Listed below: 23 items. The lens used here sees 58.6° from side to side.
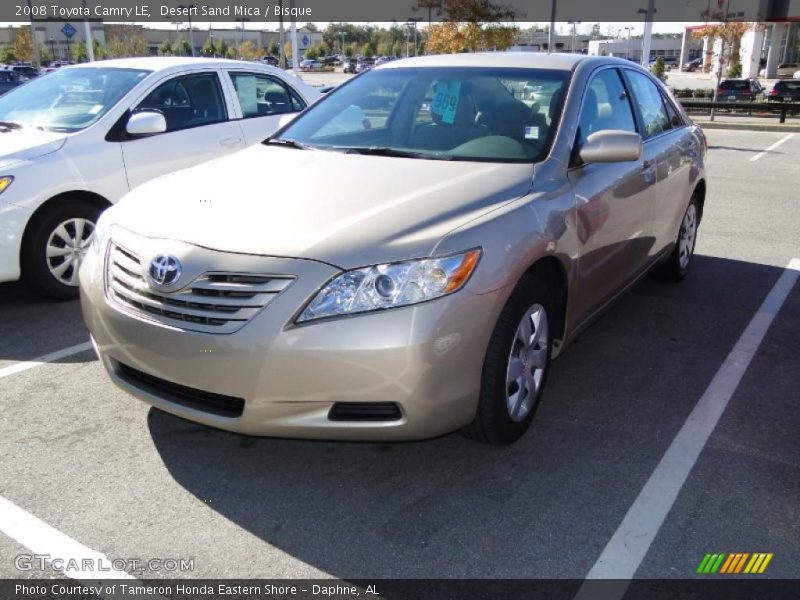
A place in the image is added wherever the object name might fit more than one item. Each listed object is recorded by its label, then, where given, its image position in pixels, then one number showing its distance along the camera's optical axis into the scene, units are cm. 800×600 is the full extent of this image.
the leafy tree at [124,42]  6364
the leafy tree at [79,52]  6252
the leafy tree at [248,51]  8790
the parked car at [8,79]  2892
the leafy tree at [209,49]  7479
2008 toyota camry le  262
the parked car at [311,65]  7950
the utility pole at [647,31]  2139
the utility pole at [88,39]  2592
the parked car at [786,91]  2998
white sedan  498
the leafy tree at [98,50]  5845
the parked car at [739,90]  3234
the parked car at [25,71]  3809
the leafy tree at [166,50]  7859
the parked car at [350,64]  7519
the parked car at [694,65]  7619
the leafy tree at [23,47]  6594
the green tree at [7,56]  7338
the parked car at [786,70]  5525
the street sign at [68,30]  3459
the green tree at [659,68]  3806
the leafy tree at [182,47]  8424
